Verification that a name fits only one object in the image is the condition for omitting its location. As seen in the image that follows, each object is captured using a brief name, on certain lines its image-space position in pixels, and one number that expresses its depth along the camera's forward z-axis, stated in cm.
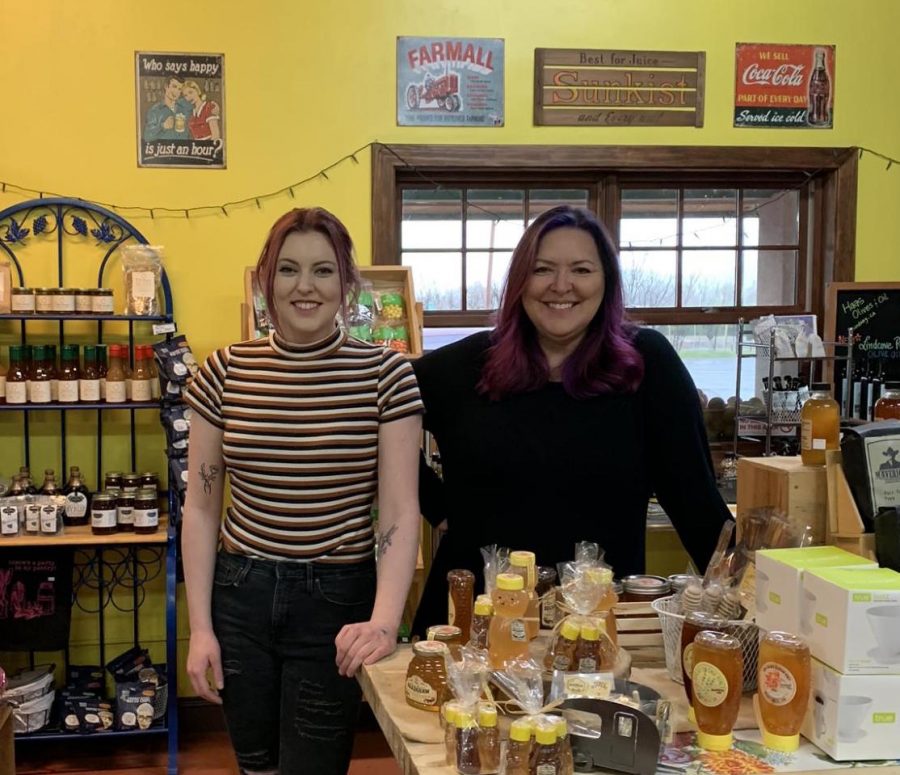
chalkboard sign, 352
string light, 322
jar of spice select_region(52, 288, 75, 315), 306
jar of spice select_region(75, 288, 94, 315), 308
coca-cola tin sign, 347
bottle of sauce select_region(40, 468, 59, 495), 313
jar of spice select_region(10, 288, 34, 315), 304
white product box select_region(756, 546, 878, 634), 128
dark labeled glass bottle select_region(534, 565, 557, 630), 153
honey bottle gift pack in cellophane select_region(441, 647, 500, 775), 115
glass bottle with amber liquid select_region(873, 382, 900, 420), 202
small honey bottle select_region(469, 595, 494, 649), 139
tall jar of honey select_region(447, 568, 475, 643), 153
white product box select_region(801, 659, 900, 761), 117
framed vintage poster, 323
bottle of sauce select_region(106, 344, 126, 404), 311
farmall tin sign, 332
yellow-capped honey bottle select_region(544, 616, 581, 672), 134
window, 344
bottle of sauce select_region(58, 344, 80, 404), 309
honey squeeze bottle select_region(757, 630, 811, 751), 119
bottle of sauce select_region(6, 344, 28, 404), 304
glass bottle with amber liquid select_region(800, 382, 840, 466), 162
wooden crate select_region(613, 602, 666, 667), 151
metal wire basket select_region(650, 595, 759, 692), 133
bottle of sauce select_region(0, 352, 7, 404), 307
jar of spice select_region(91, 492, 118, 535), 302
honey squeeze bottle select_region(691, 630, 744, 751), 120
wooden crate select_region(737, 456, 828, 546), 156
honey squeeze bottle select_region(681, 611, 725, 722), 130
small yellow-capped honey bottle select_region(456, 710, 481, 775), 115
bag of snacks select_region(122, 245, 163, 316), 312
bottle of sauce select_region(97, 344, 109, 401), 314
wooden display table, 118
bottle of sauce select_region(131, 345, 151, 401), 313
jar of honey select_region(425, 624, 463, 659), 143
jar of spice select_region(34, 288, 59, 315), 306
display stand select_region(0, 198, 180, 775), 301
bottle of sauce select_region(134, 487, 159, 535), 305
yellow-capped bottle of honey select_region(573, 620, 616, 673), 134
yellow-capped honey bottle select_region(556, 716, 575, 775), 112
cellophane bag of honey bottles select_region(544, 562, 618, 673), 134
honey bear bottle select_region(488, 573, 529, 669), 137
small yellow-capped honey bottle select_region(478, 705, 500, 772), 115
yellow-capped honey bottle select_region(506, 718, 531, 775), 111
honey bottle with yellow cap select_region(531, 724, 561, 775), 111
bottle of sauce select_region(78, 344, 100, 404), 310
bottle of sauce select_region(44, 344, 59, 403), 309
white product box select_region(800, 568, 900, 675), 116
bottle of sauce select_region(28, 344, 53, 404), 306
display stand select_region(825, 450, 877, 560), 141
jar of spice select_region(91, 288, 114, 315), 309
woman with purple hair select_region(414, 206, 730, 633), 176
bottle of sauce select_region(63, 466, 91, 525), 312
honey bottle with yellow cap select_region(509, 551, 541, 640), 143
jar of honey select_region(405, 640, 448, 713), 133
